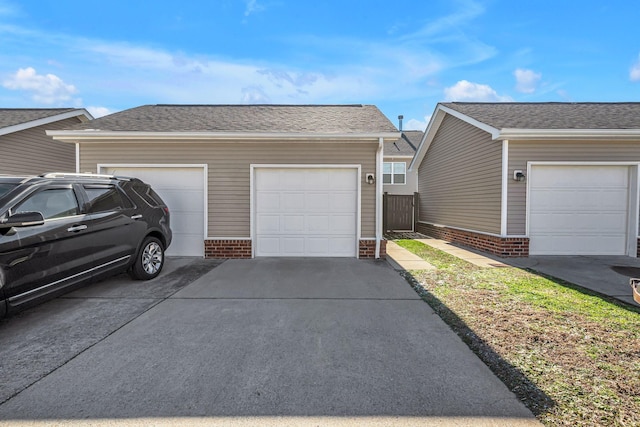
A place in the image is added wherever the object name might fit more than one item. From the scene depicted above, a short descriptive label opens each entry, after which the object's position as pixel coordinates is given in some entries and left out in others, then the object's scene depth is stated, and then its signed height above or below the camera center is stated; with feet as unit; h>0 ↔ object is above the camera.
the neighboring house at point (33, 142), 30.48 +6.52
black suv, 10.62 -1.34
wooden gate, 45.39 -1.28
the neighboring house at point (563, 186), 24.35 +1.50
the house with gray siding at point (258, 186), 23.94 +1.39
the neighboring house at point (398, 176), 59.57 +5.48
